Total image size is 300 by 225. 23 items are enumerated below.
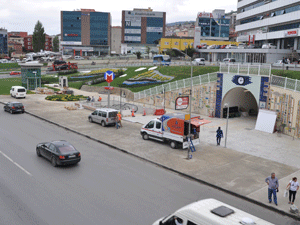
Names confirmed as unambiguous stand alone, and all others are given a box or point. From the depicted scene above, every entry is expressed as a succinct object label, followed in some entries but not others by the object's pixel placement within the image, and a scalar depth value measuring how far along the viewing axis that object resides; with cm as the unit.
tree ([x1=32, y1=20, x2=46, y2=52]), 11725
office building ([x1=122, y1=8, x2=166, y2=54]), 14375
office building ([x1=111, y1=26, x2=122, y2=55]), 15850
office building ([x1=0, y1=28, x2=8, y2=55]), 16550
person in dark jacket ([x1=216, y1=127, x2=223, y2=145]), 2139
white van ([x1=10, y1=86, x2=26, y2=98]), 4475
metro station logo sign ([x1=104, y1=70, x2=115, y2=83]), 3480
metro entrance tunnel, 3200
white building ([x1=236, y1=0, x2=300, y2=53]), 5449
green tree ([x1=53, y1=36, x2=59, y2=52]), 15000
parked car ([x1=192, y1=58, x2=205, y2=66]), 5266
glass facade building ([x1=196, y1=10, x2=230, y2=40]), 14262
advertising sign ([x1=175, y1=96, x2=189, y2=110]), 2241
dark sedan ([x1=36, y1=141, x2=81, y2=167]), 1627
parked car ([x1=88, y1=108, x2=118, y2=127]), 2725
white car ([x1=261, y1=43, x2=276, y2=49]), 5610
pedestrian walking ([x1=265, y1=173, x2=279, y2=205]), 1244
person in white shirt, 1221
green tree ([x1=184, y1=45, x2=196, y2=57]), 7500
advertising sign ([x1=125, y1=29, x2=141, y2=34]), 14500
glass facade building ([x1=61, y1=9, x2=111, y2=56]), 14425
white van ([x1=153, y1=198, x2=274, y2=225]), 749
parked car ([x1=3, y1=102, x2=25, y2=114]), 3331
